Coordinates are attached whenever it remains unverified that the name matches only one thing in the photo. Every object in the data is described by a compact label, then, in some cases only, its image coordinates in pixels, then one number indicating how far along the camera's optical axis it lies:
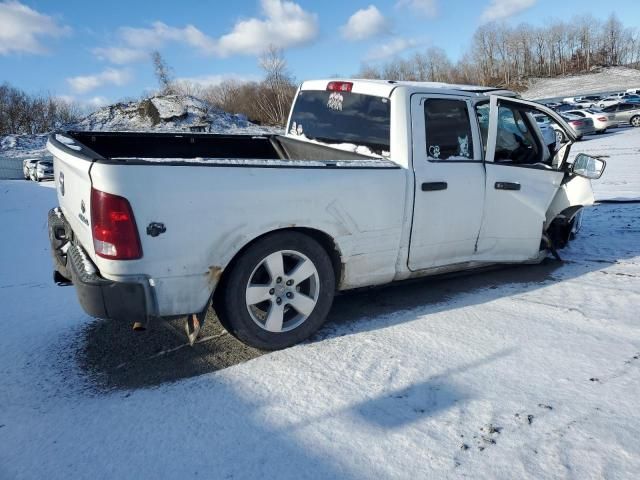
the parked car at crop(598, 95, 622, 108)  37.50
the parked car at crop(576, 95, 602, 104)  46.00
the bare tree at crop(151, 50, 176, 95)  57.28
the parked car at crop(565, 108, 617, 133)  26.83
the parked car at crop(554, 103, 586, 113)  37.01
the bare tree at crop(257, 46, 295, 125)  52.84
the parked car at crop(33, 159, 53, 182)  26.02
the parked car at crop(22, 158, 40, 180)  27.42
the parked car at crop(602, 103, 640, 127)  29.66
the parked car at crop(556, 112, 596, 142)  26.53
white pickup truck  2.74
